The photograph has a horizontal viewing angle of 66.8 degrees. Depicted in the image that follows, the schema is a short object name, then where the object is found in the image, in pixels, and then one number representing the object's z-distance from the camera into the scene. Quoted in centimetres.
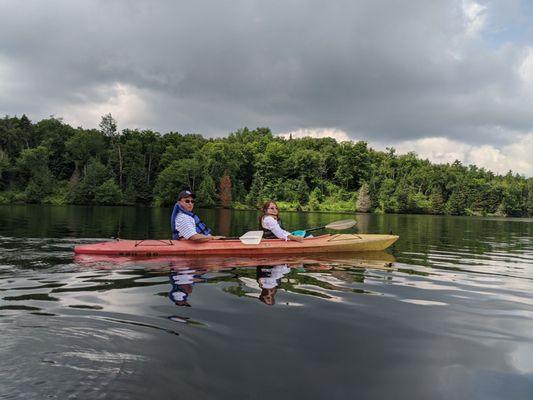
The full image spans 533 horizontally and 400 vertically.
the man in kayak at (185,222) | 1045
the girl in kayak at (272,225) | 1132
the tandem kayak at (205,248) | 1045
